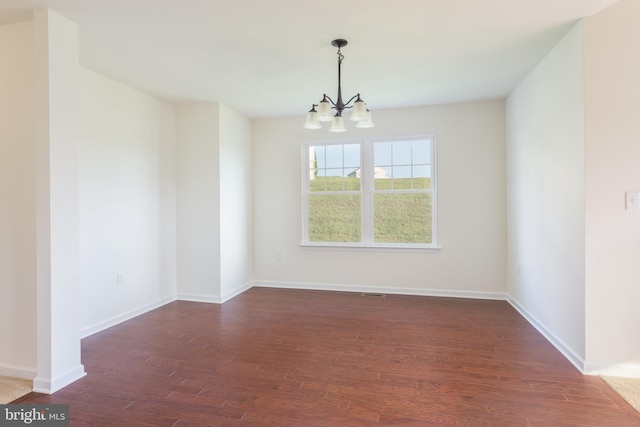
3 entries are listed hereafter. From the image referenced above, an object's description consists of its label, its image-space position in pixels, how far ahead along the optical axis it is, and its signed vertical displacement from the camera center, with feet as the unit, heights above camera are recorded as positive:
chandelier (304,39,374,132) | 9.12 +2.72
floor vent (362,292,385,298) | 15.17 -3.72
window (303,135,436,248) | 15.46 +0.88
